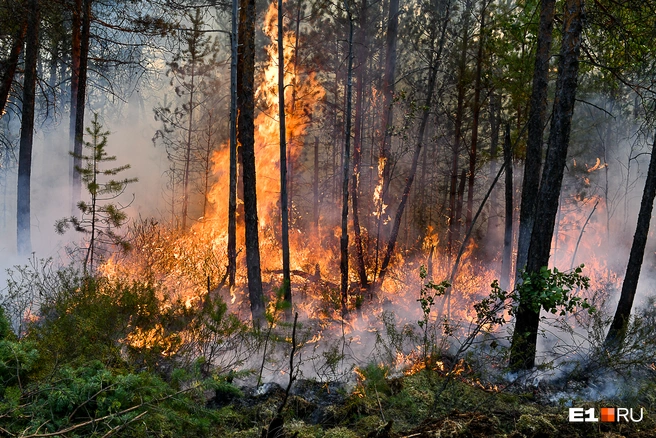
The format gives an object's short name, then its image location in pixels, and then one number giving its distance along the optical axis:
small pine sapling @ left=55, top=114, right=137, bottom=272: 10.23
